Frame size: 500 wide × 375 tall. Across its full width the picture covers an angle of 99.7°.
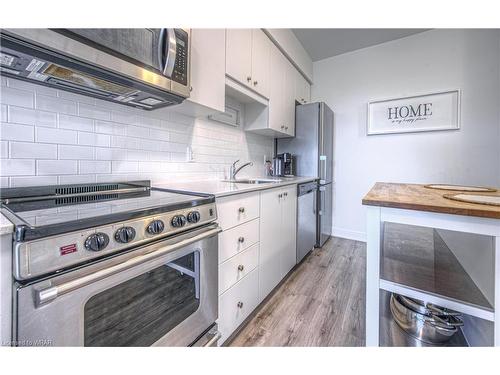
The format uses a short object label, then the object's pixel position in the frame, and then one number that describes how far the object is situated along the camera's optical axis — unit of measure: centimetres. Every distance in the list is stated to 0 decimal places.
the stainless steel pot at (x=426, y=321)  110
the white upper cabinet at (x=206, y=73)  130
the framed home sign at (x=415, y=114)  247
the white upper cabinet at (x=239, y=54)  161
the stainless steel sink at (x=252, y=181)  207
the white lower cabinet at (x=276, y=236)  155
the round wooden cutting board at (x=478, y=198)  86
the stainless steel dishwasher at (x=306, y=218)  217
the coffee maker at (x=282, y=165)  258
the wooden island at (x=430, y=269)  77
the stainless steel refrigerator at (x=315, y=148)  265
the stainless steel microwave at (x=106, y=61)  71
